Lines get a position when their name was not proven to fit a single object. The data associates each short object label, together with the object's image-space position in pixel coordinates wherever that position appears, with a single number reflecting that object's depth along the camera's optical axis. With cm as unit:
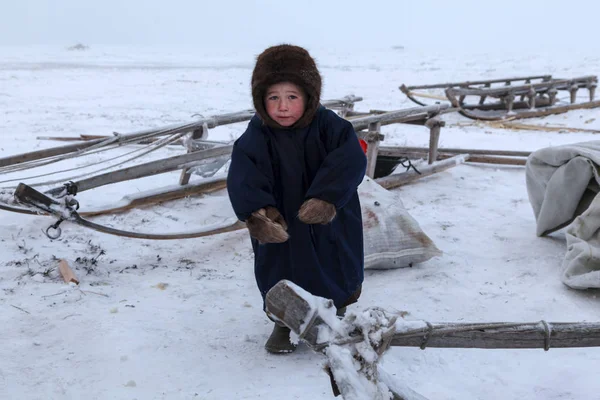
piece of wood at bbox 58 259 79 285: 339
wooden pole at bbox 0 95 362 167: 423
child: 235
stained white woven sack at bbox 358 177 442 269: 377
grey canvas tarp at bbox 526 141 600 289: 345
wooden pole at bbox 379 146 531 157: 634
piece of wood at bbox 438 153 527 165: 663
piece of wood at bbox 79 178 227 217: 447
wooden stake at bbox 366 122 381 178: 523
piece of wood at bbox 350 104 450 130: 535
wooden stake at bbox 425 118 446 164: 614
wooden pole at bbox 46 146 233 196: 398
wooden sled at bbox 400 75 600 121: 1168
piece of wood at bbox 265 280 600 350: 150
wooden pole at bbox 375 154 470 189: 572
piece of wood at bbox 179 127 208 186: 530
